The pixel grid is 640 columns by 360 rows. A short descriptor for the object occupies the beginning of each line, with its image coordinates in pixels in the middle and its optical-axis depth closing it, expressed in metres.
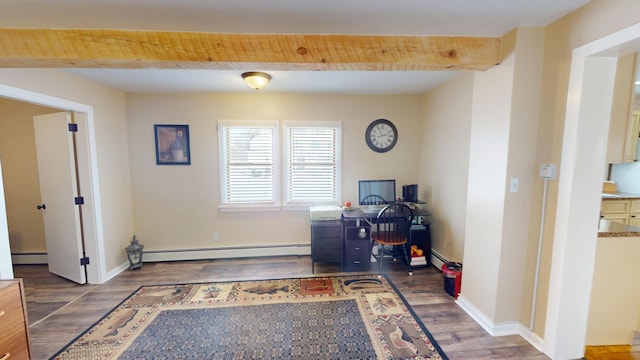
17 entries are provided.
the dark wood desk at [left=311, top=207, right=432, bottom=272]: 3.24
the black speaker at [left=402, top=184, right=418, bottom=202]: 3.62
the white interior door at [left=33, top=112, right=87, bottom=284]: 2.87
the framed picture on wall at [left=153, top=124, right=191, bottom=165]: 3.58
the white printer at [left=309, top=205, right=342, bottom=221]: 3.26
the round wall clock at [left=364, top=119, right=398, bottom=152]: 3.77
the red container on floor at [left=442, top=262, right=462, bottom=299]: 2.61
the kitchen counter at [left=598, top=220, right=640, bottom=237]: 1.80
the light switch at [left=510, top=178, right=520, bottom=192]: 1.94
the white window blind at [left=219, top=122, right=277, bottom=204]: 3.67
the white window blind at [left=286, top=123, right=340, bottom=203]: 3.73
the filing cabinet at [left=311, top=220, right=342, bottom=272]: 3.24
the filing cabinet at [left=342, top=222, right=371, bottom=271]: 3.24
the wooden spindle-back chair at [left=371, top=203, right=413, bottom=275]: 3.07
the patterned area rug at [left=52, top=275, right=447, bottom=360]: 1.91
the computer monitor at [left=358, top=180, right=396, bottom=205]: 3.68
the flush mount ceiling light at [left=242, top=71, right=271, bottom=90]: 2.67
